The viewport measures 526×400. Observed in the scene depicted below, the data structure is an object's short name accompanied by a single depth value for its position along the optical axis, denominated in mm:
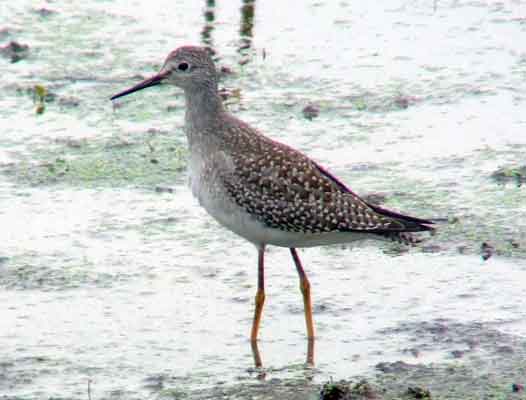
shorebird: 16328
